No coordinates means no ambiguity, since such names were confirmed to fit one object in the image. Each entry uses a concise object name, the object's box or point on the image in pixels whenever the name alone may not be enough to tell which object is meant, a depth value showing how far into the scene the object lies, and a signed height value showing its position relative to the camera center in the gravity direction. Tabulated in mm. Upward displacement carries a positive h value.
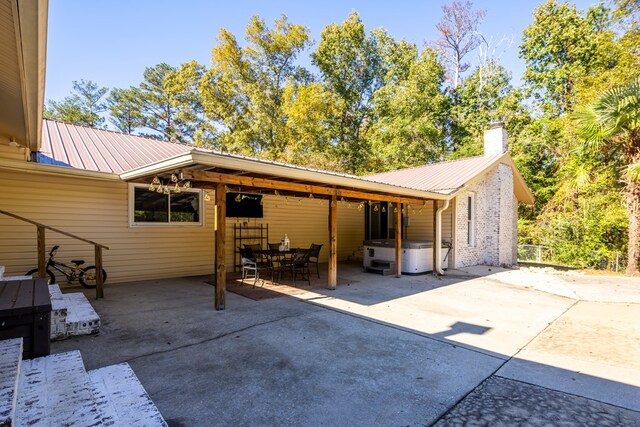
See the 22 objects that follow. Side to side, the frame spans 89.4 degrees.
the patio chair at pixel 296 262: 7660 -1125
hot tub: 9422 -1131
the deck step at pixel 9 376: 1469 -894
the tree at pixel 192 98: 19719 +7364
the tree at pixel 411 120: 19812 +6228
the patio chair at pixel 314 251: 7959 -865
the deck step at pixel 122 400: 1902 -1216
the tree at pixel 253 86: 18938 +7831
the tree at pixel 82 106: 22509 +7769
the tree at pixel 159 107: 22625 +7620
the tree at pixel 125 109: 22703 +7451
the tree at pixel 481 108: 19672 +7028
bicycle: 6371 -1170
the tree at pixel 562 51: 17875 +9793
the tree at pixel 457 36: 22672 +12887
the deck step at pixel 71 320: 3871 -1328
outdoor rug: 6562 -1620
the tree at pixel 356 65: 22391 +10684
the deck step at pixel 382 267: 9352 -1530
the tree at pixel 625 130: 8773 +2577
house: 4730 +416
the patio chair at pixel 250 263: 7188 -1077
